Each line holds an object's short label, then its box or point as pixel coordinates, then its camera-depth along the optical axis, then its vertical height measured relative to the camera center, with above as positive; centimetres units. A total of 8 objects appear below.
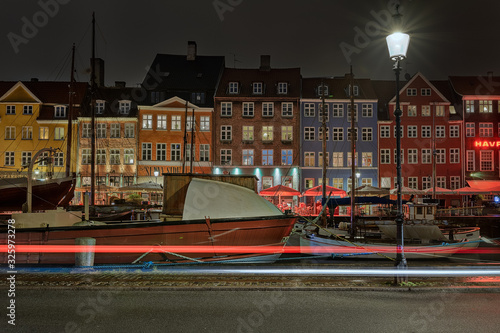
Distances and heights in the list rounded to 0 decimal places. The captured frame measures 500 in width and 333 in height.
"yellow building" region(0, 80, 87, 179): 4894 +567
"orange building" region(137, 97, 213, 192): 4866 +456
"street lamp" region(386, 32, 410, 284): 1160 +212
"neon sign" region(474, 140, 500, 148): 5112 +435
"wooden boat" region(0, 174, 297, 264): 1706 -193
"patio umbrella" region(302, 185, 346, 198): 4088 -93
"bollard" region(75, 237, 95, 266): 1473 -240
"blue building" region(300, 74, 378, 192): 5016 +489
